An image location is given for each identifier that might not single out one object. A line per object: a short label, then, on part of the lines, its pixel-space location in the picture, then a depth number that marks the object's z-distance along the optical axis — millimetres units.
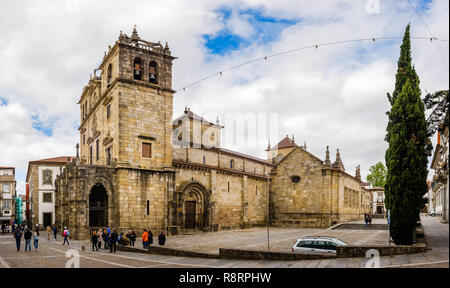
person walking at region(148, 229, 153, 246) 23225
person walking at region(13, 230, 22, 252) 23641
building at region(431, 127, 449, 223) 23956
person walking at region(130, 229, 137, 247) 24497
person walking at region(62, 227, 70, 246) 26672
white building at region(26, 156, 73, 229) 55625
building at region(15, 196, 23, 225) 84950
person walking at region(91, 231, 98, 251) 23358
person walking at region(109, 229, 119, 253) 22875
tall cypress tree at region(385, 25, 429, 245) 17219
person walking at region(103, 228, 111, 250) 24094
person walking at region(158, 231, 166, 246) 23494
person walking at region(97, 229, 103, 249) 24134
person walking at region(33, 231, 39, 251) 24078
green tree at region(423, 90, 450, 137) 18914
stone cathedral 31594
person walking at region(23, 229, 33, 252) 23188
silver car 17406
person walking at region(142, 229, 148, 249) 23016
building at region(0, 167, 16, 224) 73250
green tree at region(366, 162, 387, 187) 78375
